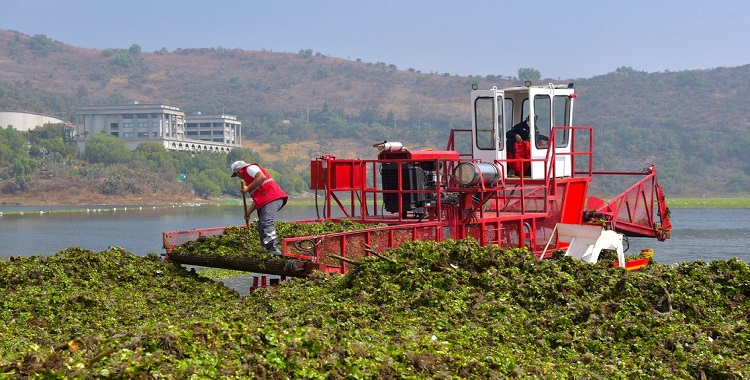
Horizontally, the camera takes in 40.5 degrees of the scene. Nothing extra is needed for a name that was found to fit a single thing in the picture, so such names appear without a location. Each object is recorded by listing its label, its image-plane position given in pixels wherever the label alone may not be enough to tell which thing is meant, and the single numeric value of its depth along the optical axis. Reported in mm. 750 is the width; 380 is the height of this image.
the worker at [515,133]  20000
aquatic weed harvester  15680
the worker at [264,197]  15531
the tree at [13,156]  115000
